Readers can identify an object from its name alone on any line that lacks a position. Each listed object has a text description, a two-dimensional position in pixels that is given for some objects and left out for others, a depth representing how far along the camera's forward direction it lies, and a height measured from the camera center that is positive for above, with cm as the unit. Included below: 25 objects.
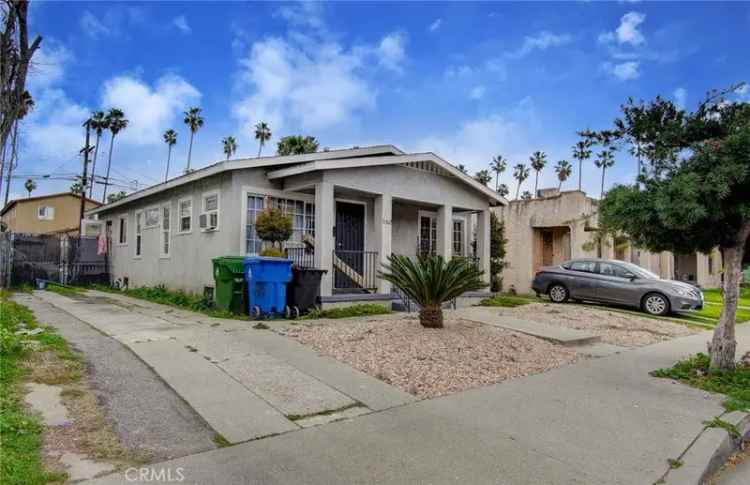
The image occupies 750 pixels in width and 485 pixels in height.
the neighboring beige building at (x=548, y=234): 2002 +140
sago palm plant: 818 -29
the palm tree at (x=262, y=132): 4456 +1231
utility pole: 2912 +662
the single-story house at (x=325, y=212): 1120 +143
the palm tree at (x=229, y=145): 4931 +1225
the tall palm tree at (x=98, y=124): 3501 +1040
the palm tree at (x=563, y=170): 4997 +1030
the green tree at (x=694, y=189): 561 +98
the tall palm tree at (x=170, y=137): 4644 +1218
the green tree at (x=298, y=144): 2717 +689
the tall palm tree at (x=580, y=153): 4355 +1074
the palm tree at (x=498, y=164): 5459 +1174
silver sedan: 1312 -59
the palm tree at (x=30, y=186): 6130 +963
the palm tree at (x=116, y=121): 3656 +1089
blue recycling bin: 972 -43
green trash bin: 1002 -47
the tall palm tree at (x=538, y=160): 5309 +1197
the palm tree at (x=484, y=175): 4986 +970
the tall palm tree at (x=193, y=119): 4375 +1326
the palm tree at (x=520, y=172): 5556 +1106
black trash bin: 1019 -57
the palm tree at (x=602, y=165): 4122 +930
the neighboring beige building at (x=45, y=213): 3612 +370
